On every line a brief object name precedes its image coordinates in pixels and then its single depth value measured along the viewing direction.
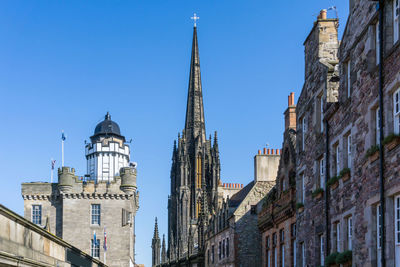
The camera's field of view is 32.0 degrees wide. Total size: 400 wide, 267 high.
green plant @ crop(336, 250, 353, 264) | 21.12
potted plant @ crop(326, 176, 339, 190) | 22.84
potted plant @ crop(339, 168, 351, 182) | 21.32
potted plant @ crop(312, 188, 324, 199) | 25.05
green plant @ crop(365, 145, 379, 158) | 18.07
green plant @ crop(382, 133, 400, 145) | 16.60
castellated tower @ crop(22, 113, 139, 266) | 63.53
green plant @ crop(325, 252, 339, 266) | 22.51
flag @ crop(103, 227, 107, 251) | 58.68
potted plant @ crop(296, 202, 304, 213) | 28.82
